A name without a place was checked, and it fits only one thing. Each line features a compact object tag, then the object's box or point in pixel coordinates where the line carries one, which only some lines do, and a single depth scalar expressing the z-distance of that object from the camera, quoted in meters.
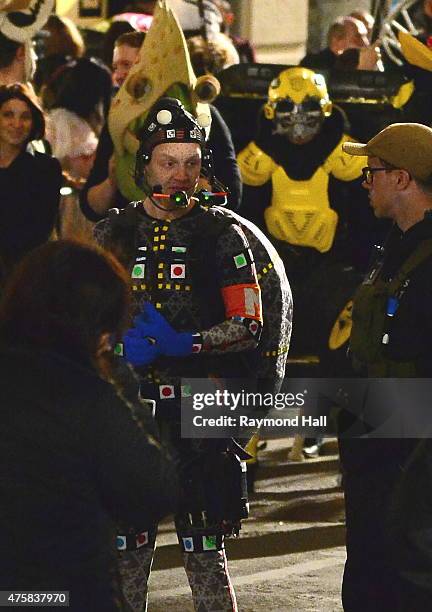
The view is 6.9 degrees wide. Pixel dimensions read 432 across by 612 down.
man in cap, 10.66
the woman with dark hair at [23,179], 16.77
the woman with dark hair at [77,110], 20.35
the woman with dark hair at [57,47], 22.66
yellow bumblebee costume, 19.18
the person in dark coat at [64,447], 7.83
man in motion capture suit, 11.32
